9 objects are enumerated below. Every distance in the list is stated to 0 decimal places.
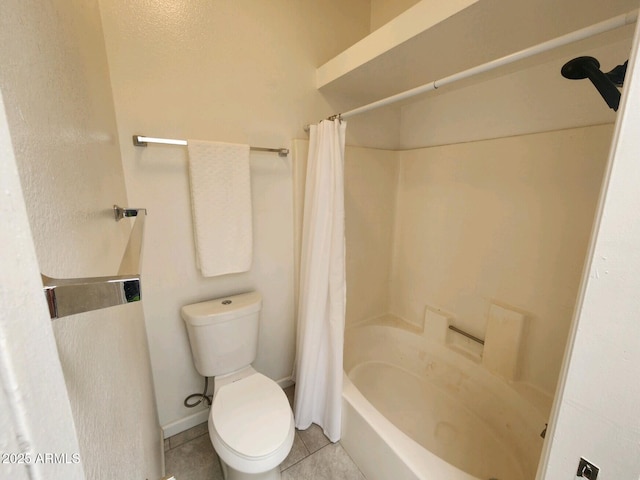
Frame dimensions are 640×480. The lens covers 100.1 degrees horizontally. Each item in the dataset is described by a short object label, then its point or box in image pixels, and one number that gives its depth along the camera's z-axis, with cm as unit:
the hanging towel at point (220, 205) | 133
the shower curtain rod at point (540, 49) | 62
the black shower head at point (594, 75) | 75
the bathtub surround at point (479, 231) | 131
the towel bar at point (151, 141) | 121
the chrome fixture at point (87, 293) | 22
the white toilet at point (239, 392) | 107
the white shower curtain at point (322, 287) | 138
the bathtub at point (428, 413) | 124
